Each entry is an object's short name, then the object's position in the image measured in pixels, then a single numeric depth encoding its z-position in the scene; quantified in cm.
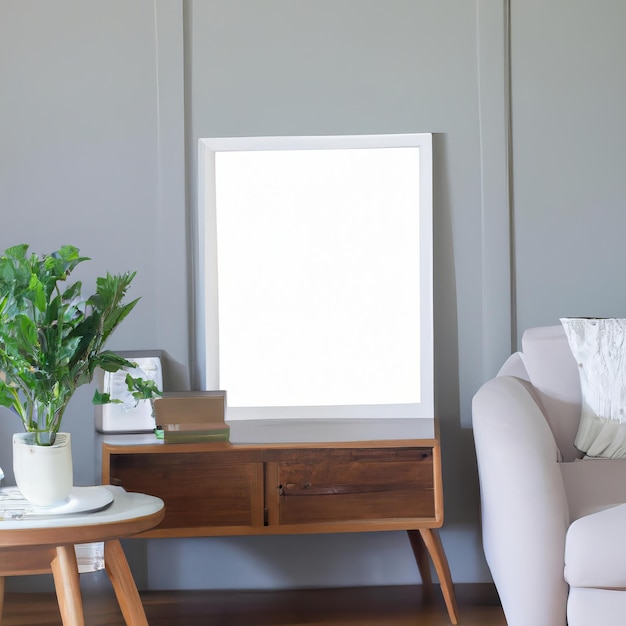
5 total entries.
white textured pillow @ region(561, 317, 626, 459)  482
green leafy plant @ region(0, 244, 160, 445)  434
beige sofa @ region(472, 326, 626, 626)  433
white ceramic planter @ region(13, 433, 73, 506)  436
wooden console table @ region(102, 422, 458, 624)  485
